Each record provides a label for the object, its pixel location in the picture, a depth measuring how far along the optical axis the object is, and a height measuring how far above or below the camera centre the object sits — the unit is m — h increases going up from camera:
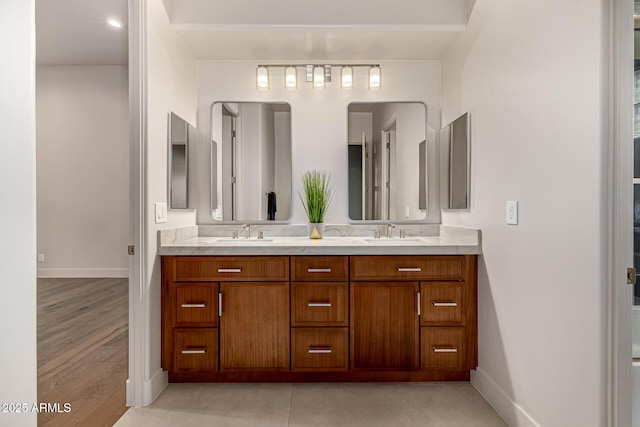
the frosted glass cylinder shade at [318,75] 2.83 +1.02
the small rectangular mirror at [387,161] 2.89 +0.38
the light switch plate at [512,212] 1.80 -0.01
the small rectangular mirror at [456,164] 2.39 +0.32
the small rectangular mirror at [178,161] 2.38 +0.33
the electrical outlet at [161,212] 2.18 -0.01
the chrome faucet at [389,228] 2.86 -0.14
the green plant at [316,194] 2.80 +0.12
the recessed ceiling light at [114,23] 3.65 +1.83
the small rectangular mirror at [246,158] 2.91 +0.41
